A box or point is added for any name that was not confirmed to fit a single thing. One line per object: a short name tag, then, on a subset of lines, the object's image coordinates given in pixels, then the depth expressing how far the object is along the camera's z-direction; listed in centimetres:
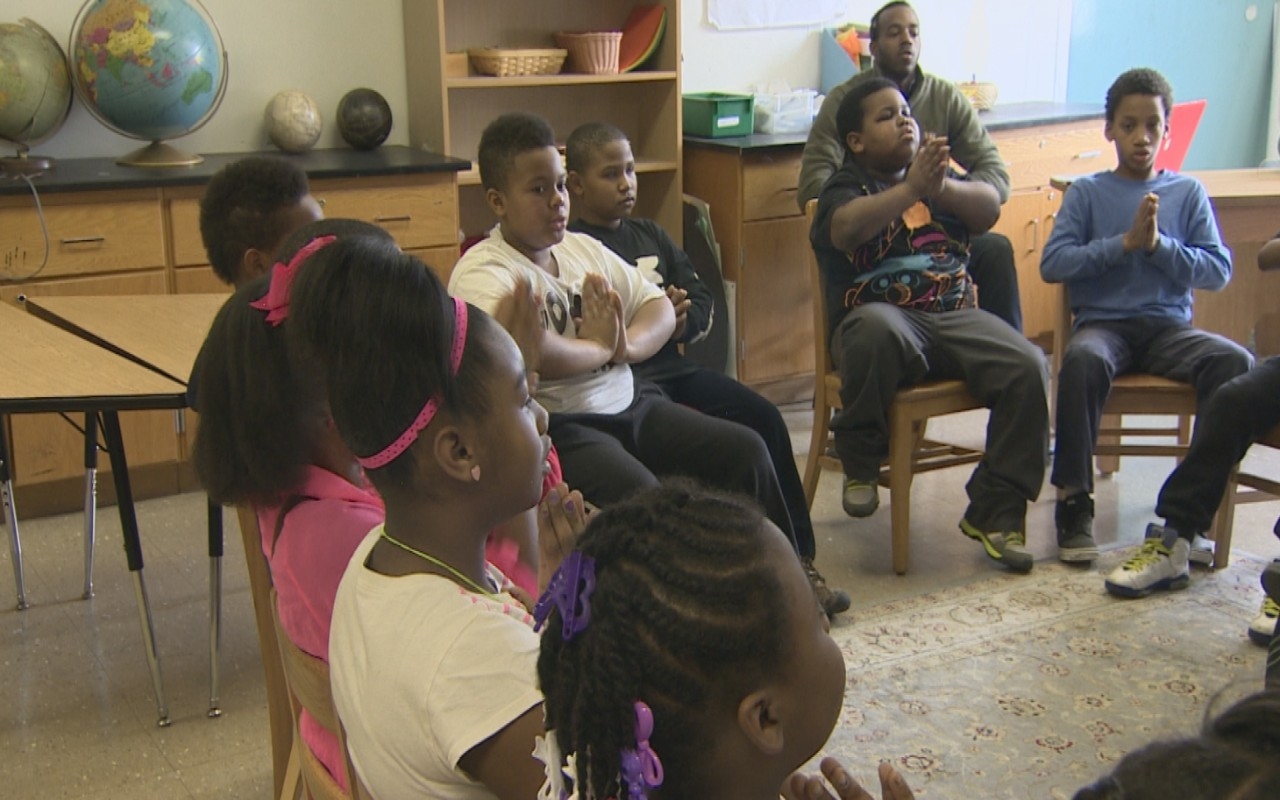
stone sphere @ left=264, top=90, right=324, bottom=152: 402
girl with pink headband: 108
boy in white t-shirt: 253
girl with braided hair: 91
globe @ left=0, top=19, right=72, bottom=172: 350
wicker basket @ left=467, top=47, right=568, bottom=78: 412
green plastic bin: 441
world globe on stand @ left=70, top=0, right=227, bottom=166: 360
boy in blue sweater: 313
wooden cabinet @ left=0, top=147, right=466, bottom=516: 341
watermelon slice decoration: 441
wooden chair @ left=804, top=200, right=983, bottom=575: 316
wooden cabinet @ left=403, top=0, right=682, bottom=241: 418
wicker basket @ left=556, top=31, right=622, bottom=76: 427
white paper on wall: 482
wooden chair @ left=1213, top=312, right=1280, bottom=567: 312
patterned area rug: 235
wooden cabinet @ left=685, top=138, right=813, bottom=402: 432
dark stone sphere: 411
